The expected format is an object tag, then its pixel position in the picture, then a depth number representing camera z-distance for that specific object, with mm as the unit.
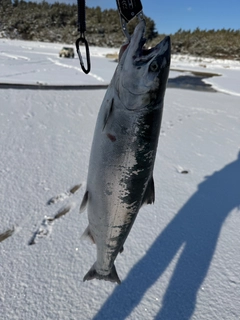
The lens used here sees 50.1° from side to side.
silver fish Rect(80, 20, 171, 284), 1191
